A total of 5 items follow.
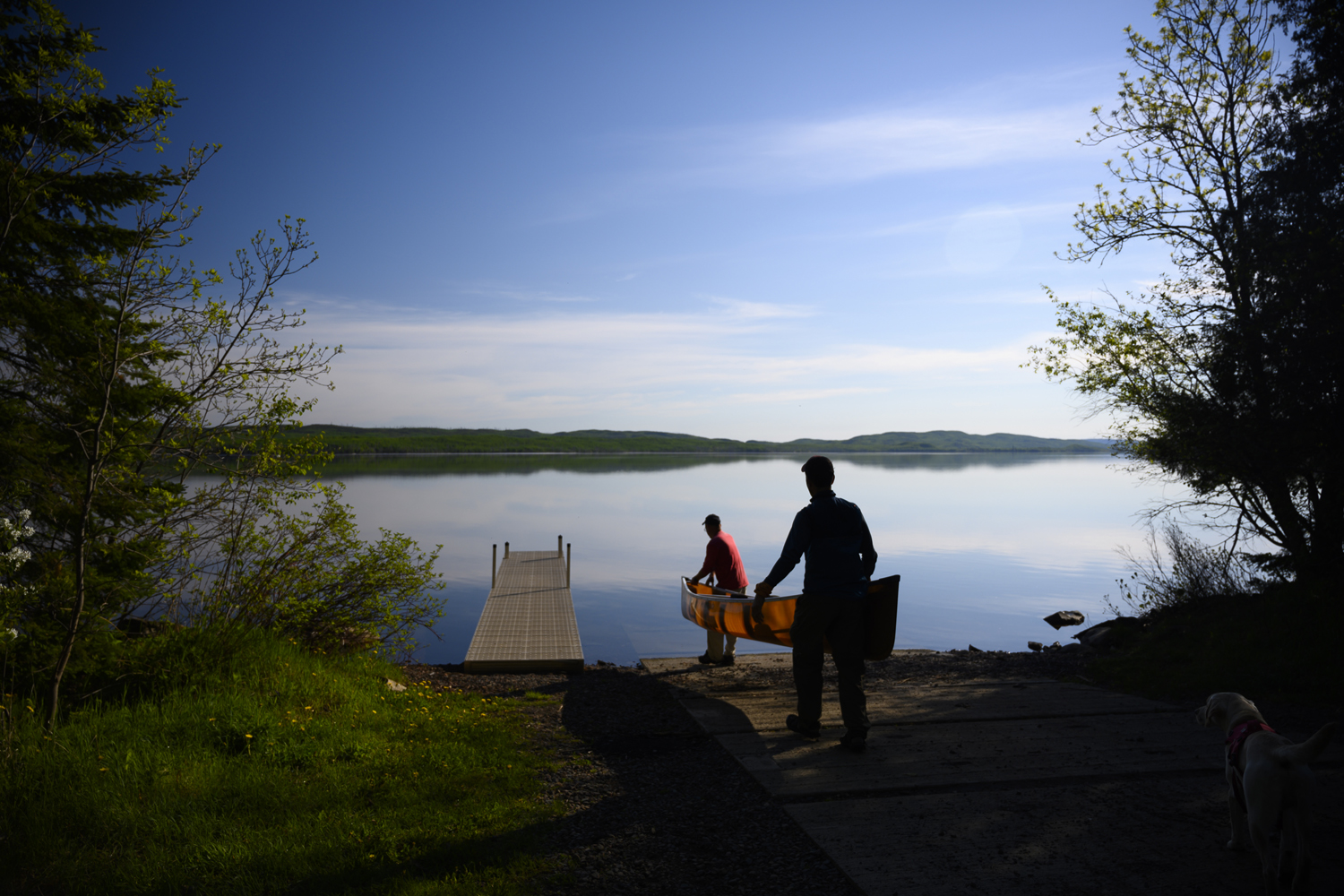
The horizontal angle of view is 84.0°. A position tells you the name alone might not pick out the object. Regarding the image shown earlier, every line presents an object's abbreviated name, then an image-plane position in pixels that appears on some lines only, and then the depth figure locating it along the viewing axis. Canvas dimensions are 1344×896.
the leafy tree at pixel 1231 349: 8.43
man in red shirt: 8.60
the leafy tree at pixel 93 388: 5.43
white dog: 2.94
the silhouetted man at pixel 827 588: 5.21
